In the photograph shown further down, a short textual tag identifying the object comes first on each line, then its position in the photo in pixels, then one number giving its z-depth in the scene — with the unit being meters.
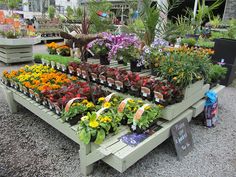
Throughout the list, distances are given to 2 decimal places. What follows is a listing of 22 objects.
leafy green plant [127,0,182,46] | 2.86
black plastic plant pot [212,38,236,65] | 4.18
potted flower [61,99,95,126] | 1.88
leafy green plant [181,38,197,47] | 5.27
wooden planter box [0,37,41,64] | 5.22
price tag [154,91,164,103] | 1.94
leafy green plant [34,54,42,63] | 4.59
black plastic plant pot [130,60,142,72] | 2.78
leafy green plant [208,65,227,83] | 3.00
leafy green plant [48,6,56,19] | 12.59
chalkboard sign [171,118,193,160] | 1.99
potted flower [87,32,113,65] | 3.03
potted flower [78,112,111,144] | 1.60
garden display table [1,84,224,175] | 1.53
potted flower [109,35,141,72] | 2.71
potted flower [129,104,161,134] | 1.78
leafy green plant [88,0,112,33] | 4.32
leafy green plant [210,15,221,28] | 7.90
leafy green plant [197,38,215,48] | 5.07
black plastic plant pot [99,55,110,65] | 3.16
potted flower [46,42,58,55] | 4.32
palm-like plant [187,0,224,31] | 6.28
